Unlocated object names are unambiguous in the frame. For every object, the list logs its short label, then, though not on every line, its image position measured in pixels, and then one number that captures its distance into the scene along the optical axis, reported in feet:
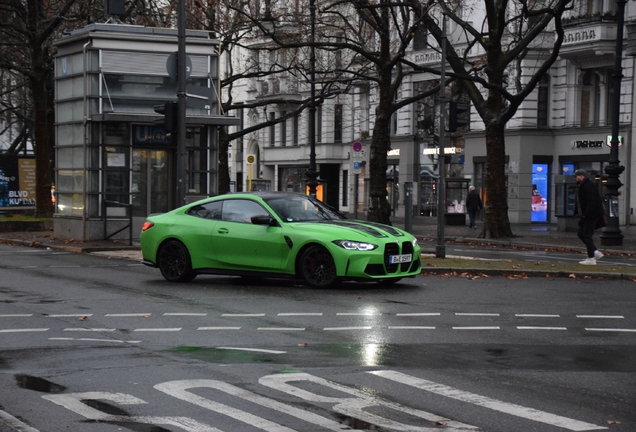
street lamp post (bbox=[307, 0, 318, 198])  120.78
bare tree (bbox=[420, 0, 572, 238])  97.19
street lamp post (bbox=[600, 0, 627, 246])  97.09
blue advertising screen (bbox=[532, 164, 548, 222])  158.10
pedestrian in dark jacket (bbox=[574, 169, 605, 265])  69.46
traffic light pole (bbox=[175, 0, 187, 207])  72.02
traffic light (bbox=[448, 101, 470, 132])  73.15
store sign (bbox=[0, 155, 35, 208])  148.66
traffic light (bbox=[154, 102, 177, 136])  70.54
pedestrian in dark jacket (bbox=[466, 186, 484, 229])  135.03
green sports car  49.67
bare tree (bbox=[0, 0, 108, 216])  110.42
